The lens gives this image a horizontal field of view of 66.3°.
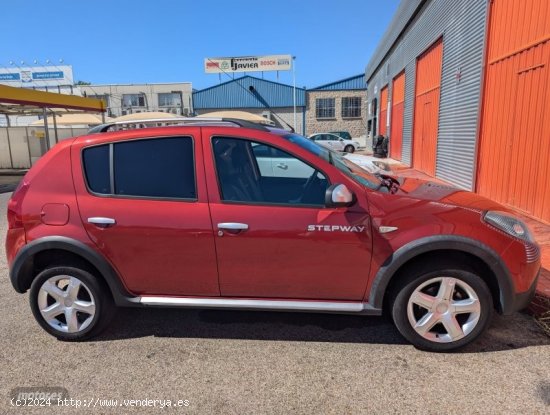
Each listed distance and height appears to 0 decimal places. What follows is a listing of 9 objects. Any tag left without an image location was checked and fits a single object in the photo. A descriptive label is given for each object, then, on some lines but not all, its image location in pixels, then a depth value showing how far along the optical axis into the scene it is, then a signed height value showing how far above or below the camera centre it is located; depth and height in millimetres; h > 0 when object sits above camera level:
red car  3055 -794
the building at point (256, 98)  44219 +3388
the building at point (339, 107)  42969 +2292
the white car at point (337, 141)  32938 -938
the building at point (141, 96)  50969 +4411
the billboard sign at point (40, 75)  61781 +8558
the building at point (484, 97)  6426 +622
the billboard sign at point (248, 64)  48969 +7792
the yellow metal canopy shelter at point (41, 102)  15330 +1326
